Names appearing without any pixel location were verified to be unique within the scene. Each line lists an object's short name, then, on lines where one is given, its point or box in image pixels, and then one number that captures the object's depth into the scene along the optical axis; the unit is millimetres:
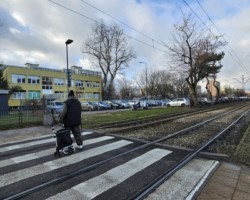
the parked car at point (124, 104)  50925
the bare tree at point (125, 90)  102300
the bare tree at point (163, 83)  88412
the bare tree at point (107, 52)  55188
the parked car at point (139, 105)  39344
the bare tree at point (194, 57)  40656
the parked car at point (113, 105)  48181
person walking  7723
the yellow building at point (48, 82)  53656
